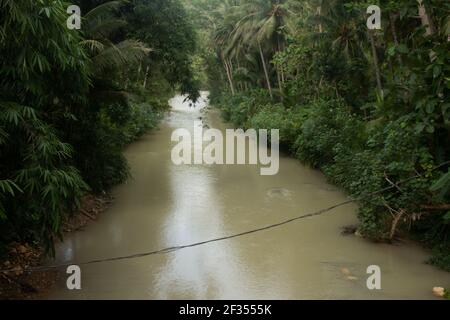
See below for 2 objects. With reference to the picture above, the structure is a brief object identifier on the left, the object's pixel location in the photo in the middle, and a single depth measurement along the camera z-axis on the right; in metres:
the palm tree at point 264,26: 21.89
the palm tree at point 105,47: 9.67
